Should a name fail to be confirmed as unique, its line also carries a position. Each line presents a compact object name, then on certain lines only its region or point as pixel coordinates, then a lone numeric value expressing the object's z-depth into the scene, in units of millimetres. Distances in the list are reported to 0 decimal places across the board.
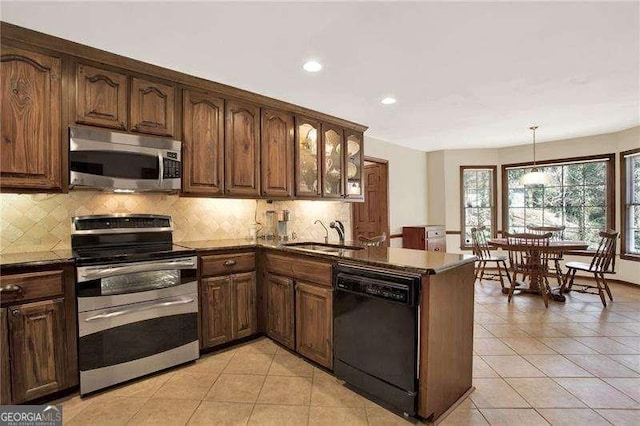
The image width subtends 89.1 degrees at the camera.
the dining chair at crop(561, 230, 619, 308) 4160
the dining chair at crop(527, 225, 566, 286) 4808
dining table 4180
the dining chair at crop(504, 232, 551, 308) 4203
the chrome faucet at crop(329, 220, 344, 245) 3418
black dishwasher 1845
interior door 5520
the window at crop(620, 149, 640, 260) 5035
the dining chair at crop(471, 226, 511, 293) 5047
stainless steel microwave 2363
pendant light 4695
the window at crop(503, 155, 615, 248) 5457
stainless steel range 2172
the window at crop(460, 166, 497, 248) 6422
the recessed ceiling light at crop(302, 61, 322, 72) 2625
